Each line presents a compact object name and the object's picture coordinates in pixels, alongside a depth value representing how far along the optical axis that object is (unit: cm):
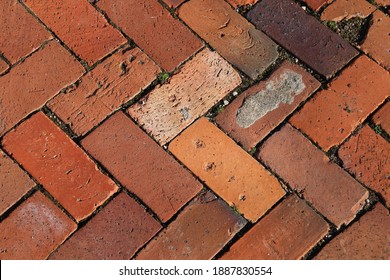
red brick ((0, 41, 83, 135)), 197
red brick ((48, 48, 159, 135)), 197
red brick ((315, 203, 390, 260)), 190
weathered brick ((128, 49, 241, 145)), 197
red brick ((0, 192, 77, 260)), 188
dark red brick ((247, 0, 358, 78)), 203
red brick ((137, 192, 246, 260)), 190
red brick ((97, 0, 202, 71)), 203
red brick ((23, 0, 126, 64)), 202
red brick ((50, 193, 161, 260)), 189
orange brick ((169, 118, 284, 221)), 193
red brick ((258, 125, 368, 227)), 193
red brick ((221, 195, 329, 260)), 190
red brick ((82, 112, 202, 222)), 192
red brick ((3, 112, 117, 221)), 192
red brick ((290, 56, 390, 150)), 198
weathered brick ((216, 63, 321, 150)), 197
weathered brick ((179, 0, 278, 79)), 203
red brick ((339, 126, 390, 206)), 195
